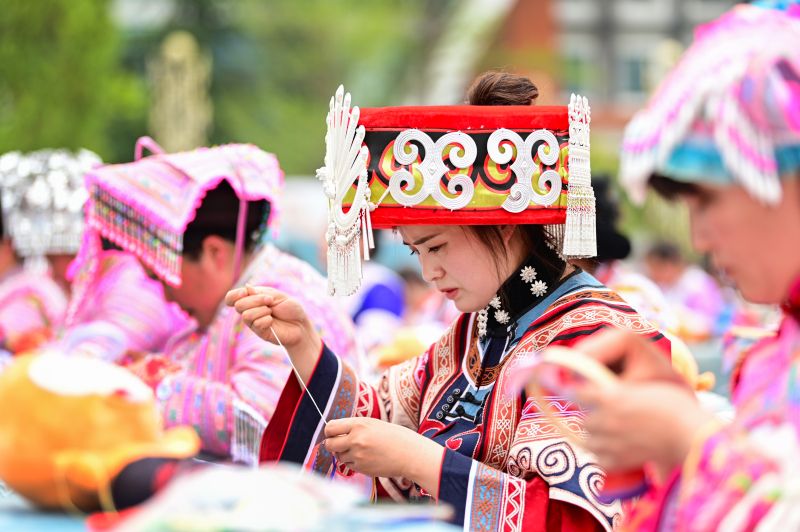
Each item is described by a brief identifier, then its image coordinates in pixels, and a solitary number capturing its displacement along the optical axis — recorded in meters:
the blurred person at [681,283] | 19.04
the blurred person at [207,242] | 6.51
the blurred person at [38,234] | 9.62
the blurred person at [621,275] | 7.50
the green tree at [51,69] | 16.84
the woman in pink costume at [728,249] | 2.61
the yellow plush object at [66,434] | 2.87
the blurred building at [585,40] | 53.59
